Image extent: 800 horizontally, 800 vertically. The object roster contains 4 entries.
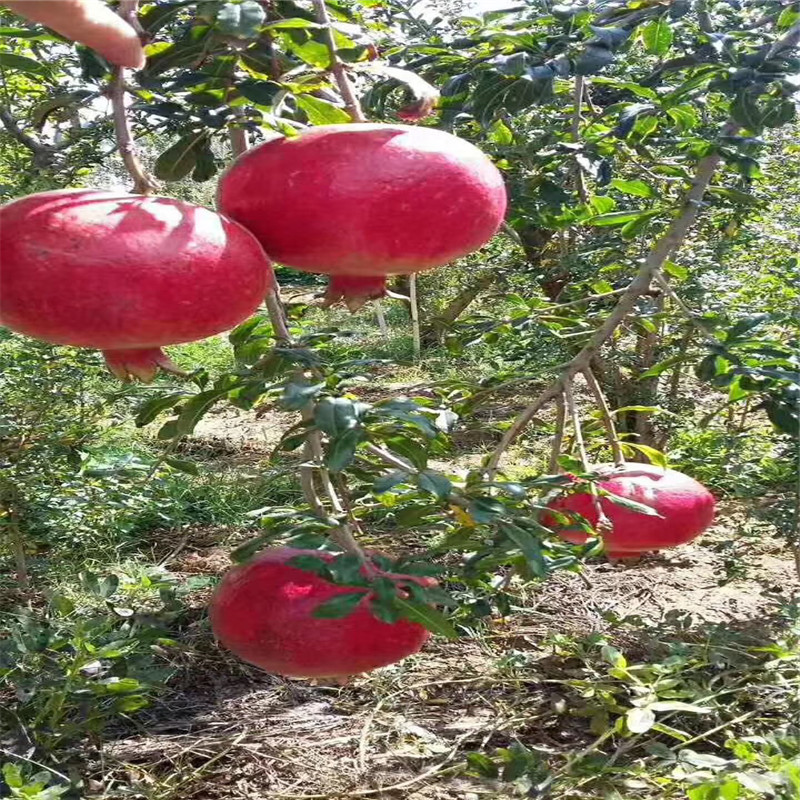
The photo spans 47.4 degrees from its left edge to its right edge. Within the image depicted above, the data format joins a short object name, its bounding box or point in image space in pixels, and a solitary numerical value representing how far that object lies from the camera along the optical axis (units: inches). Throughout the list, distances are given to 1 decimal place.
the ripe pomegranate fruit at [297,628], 35.9
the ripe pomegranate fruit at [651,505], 51.0
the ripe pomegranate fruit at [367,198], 26.6
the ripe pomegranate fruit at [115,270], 24.3
